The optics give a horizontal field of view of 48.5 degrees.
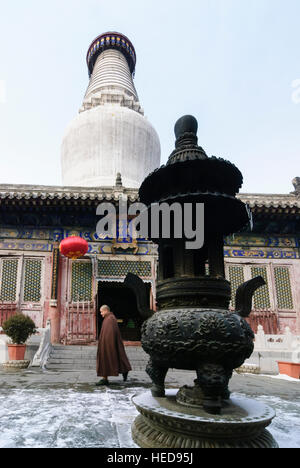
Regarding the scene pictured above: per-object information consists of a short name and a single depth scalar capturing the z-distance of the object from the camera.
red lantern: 9.36
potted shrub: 7.25
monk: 5.29
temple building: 9.81
